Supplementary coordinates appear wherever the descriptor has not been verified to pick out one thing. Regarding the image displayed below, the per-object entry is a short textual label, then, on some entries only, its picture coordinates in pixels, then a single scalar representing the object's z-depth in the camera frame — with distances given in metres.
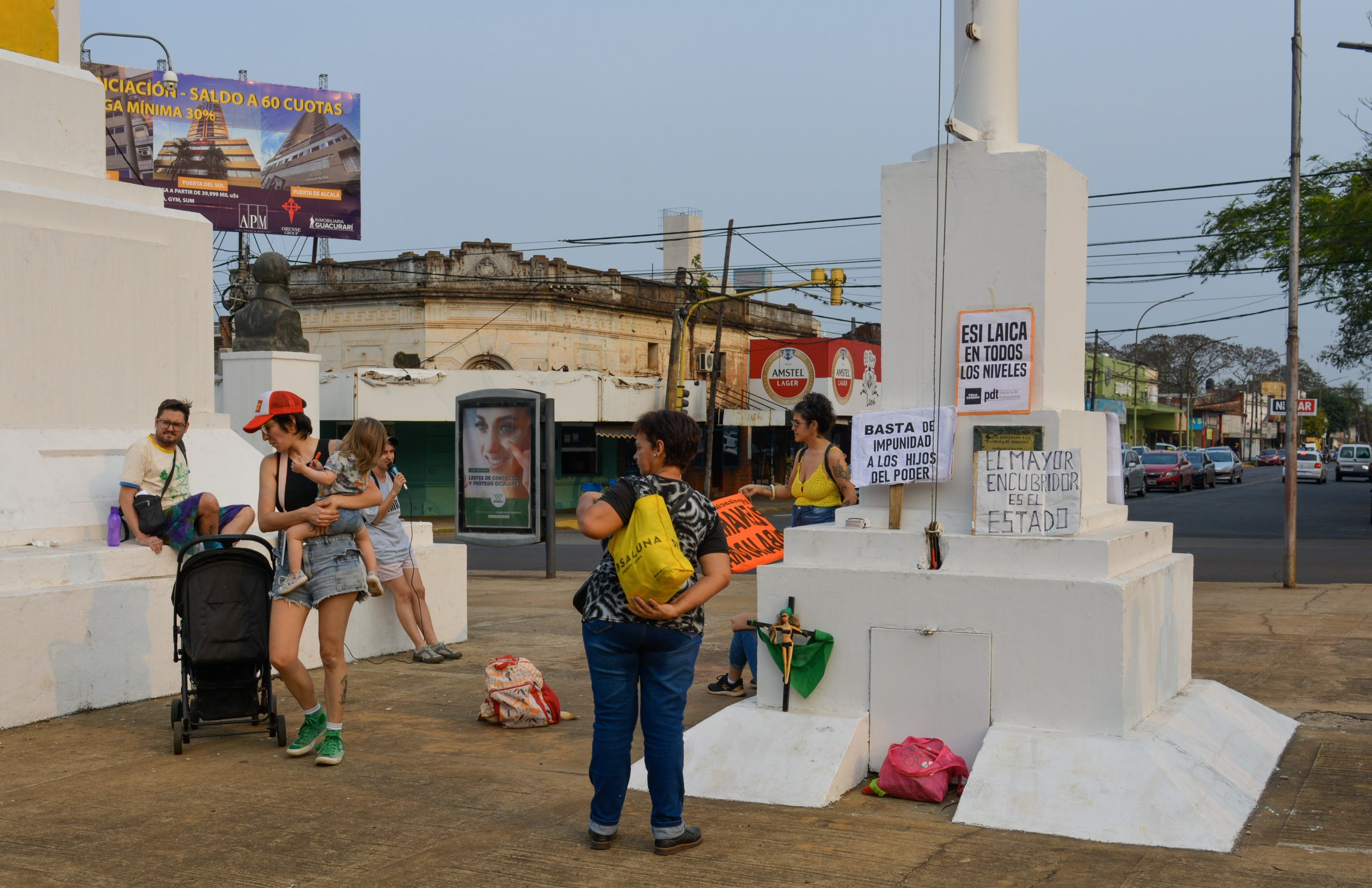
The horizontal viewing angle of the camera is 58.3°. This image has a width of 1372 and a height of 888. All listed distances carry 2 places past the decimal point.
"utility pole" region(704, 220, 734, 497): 32.72
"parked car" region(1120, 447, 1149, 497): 38.44
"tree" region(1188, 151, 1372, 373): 25.58
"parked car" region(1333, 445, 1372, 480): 55.53
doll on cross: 5.77
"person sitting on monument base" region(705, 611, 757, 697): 7.29
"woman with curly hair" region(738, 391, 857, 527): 7.26
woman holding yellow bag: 4.54
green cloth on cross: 5.75
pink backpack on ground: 5.26
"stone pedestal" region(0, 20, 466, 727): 7.05
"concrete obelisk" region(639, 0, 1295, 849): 5.08
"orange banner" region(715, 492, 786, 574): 7.48
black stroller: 6.17
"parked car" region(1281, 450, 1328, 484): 50.38
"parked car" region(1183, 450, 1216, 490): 45.25
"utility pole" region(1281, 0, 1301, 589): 14.29
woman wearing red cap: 6.00
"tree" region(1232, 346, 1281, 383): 102.25
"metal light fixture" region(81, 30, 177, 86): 32.47
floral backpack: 6.82
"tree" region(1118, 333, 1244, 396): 91.19
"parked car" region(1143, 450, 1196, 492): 42.31
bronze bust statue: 14.27
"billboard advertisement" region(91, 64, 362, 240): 33.44
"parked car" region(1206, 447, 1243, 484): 49.50
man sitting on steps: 7.52
